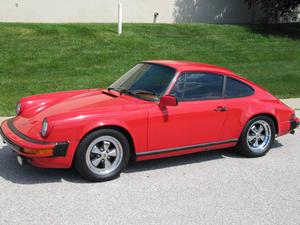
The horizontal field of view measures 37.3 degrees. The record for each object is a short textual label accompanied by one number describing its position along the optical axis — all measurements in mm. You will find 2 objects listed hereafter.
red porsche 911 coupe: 4805
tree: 19483
